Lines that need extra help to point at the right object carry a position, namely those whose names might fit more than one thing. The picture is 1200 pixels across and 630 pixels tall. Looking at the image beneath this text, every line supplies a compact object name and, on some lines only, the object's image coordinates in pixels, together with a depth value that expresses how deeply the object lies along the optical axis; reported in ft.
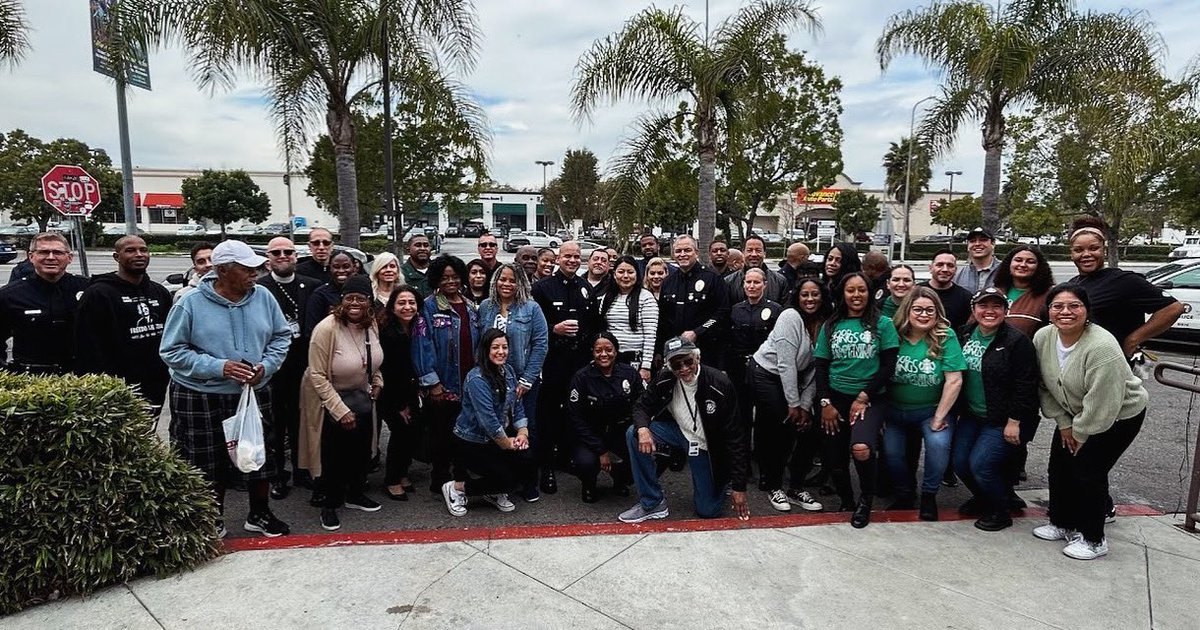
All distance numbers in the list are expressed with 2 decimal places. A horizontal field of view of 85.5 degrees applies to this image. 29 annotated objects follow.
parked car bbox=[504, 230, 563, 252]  134.72
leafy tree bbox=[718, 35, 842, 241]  66.44
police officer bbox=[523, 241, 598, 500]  16.49
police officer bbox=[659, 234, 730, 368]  17.49
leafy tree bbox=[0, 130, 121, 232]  118.73
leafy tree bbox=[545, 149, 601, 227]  162.91
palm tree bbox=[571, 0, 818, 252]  32.78
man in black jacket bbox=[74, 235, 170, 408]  13.19
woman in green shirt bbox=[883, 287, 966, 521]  13.33
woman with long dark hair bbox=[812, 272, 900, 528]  13.46
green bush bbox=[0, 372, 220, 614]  9.62
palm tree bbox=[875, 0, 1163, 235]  34.04
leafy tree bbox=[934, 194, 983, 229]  163.84
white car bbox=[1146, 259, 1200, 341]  31.71
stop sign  31.04
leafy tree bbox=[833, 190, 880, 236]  156.04
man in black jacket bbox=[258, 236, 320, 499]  15.14
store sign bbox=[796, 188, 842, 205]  163.16
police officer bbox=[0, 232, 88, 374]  13.99
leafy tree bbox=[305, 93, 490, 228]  73.87
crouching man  13.44
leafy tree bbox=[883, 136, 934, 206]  43.24
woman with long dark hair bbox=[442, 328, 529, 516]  13.83
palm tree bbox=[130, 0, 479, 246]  26.37
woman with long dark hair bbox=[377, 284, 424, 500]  14.67
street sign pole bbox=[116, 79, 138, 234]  34.86
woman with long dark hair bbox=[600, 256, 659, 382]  16.67
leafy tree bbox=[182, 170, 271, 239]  144.77
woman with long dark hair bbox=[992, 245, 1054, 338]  14.34
